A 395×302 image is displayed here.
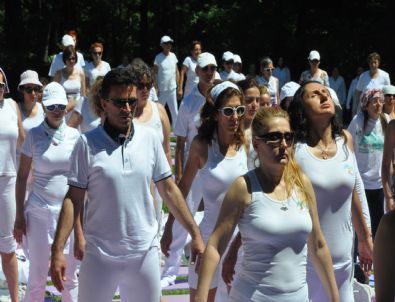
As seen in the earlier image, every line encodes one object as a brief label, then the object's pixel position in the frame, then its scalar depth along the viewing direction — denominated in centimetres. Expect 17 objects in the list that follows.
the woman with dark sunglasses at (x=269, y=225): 479
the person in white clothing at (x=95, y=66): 1758
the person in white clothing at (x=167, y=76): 2133
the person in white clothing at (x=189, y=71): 2155
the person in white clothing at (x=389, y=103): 1061
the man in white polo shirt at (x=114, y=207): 541
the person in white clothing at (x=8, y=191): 795
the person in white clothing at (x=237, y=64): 2224
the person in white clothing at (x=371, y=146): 959
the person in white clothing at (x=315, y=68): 2034
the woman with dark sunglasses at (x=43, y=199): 749
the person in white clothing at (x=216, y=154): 655
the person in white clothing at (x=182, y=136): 927
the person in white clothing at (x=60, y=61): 1563
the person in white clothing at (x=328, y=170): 578
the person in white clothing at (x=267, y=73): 1973
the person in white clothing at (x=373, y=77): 1848
